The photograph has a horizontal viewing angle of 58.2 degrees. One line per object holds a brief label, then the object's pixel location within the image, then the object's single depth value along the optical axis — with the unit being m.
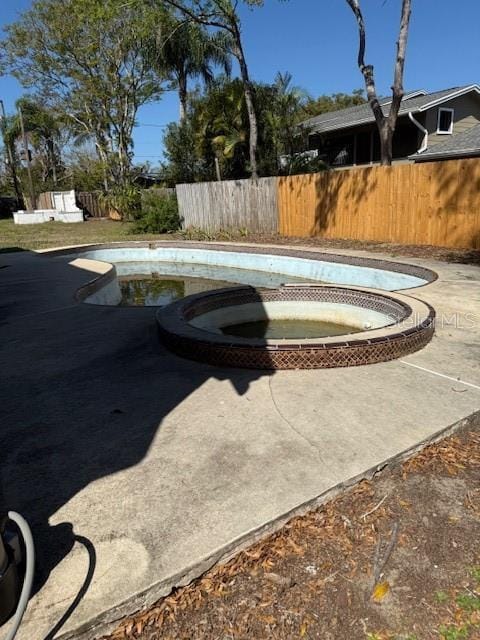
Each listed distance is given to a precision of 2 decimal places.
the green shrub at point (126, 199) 21.89
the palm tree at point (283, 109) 18.30
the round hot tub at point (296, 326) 3.79
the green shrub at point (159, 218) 17.67
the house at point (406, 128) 17.73
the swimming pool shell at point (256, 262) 7.98
